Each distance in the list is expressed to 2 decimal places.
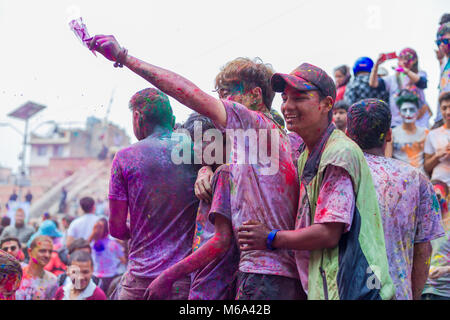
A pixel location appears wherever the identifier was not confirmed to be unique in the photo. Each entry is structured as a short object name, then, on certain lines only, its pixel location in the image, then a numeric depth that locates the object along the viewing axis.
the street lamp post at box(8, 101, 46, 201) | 27.91
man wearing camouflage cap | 2.10
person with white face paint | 5.38
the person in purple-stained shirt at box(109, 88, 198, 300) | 2.99
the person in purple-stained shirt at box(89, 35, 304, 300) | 2.28
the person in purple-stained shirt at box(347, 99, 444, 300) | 2.58
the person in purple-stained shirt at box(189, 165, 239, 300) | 2.51
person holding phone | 5.72
